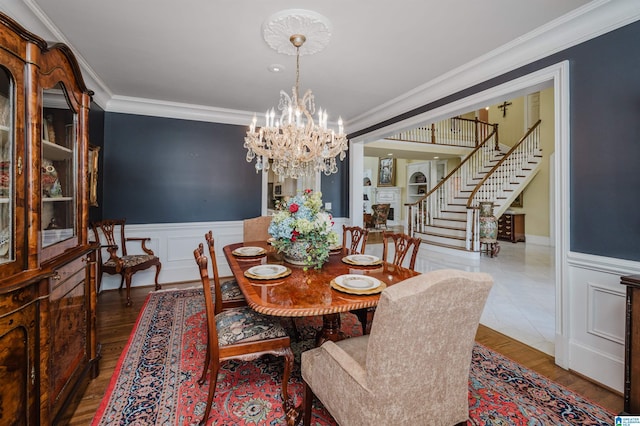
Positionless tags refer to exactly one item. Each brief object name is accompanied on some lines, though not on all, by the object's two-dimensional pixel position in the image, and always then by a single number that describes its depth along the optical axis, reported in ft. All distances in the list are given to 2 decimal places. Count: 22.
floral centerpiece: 6.77
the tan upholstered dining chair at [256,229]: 11.65
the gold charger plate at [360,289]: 5.12
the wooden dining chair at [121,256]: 11.14
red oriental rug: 5.44
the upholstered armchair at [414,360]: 3.33
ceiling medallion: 6.97
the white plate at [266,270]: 6.18
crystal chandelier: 8.54
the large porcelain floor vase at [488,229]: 20.83
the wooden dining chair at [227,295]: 7.00
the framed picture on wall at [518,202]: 27.40
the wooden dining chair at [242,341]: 5.19
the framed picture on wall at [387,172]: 39.96
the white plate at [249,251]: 8.25
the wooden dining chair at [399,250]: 7.61
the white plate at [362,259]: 7.36
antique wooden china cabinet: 3.97
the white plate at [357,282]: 5.37
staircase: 23.38
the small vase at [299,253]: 6.96
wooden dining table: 4.64
